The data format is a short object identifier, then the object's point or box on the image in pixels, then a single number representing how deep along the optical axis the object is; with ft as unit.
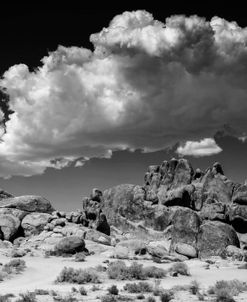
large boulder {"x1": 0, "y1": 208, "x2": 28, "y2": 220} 205.35
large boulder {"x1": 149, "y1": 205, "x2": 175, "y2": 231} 264.11
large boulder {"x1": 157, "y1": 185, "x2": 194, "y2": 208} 274.77
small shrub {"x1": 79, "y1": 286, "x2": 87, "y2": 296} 78.26
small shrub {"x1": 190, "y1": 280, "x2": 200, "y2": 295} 80.59
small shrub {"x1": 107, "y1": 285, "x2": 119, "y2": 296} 78.40
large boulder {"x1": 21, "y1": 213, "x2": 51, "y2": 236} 197.16
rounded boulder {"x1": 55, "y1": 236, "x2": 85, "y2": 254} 151.33
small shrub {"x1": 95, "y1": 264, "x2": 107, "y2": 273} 110.01
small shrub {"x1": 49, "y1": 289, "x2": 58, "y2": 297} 77.54
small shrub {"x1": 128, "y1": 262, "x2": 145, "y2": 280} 100.89
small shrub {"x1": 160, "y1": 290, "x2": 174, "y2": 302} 72.18
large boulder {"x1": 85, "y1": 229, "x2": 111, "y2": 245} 186.76
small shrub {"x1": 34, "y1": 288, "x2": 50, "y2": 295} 78.87
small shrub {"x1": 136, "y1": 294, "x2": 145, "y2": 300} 74.90
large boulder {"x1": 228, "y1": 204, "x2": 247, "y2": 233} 244.42
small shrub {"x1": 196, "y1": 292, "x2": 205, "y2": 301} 74.20
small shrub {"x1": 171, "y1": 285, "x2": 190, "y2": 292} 83.76
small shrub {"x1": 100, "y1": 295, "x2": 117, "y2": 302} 70.93
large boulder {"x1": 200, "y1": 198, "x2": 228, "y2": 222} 243.40
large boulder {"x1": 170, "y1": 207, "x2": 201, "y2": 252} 226.17
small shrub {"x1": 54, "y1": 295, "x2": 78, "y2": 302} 71.61
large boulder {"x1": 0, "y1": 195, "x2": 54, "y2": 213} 212.84
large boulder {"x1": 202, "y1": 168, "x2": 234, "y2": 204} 281.74
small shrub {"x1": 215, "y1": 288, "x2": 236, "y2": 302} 72.83
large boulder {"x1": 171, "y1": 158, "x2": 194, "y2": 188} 312.71
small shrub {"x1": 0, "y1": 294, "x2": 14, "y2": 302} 69.47
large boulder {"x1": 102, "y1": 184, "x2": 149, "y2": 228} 283.18
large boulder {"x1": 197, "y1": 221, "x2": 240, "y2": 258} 196.34
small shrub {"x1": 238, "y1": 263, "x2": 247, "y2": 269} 132.77
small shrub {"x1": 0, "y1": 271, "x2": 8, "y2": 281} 101.91
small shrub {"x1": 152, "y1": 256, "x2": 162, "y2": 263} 140.01
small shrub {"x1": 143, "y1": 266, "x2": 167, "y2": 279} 104.22
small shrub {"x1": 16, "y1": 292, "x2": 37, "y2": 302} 69.94
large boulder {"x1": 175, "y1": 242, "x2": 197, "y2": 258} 164.45
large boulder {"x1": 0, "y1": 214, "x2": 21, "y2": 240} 191.93
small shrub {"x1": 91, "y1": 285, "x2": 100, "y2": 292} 83.89
